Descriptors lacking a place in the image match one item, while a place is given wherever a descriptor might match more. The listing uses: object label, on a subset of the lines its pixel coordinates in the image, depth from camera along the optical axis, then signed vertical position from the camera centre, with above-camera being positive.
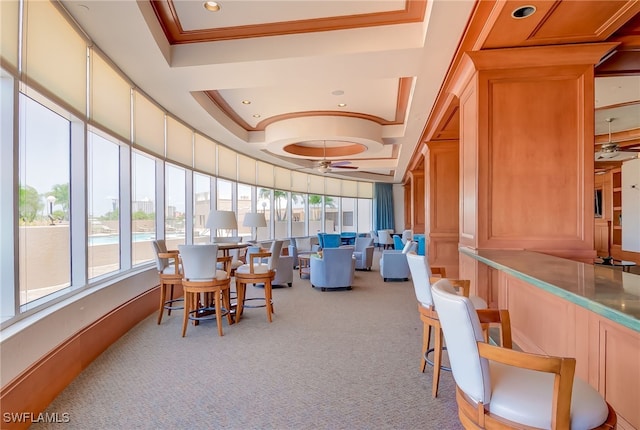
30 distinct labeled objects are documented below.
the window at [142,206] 4.54 +0.15
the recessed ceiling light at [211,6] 3.04 +1.88
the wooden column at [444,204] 6.17 +0.21
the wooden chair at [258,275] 4.38 -0.76
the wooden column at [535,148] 2.93 +0.59
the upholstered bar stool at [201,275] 3.76 -0.66
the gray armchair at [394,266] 7.02 -1.03
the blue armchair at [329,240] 9.38 -0.67
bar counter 1.30 -0.64
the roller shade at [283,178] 10.24 +1.16
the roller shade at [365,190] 14.80 +1.13
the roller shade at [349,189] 14.03 +1.14
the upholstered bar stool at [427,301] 2.49 -0.66
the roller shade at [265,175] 9.34 +1.16
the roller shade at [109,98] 3.41 +1.28
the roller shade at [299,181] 11.09 +1.16
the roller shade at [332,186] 13.09 +1.15
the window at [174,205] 5.46 +0.20
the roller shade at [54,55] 2.47 +1.30
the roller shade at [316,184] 12.14 +1.15
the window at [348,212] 14.23 +0.16
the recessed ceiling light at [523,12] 2.40 +1.45
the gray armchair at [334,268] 6.19 -0.95
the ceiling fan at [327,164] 7.84 +1.51
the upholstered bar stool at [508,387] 1.14 -0.65
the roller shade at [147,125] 4.37 +1.25
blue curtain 14.92 +0.43
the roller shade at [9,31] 2.18 +1.21
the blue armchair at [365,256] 8.49 -0.99
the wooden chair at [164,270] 4.21 -0.68
